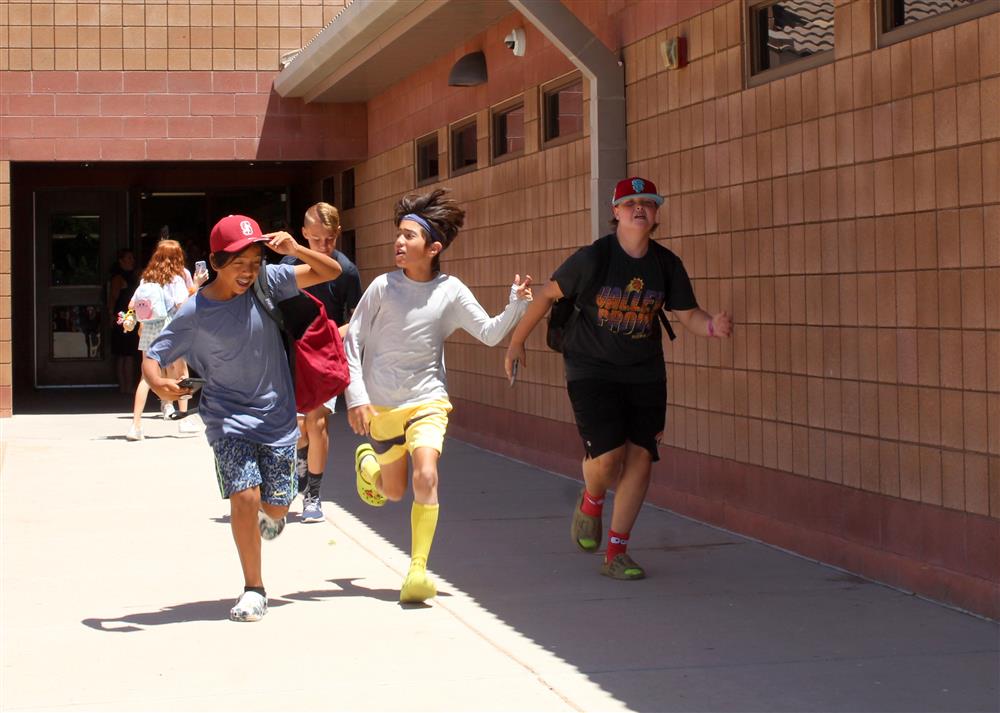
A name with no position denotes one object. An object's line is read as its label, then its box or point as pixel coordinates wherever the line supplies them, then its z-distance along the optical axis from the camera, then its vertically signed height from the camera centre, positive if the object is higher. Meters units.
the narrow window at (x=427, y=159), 15.70 +1.87
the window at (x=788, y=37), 7.83 +1.58
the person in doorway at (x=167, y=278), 15.16 +0.67
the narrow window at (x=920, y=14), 6.46 +1.39
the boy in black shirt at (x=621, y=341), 7.41 +0.00
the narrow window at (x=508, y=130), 12.85 +1.79
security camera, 12.23 +2.35
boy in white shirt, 7.17 +0.01
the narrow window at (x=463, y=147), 14.33 +1.83
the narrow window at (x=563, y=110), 11.36 +1.74
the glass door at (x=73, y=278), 23.20 +1.04
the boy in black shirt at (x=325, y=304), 9.04 +0.23
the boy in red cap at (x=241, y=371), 6.66 -0.11
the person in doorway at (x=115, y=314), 21.22 +0.40
